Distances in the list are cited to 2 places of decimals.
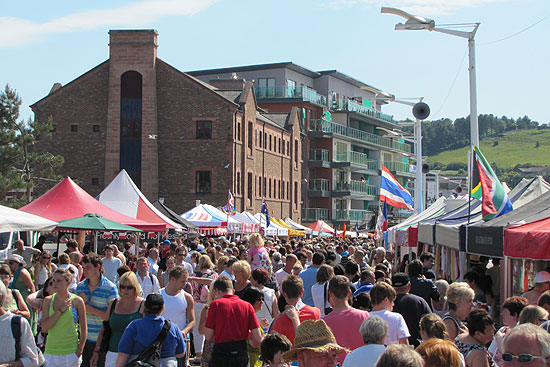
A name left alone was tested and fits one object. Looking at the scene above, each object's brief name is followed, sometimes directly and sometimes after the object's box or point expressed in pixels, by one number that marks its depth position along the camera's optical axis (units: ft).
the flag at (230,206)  114.01
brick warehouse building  178.09
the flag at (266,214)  132.87
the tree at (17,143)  155.43
